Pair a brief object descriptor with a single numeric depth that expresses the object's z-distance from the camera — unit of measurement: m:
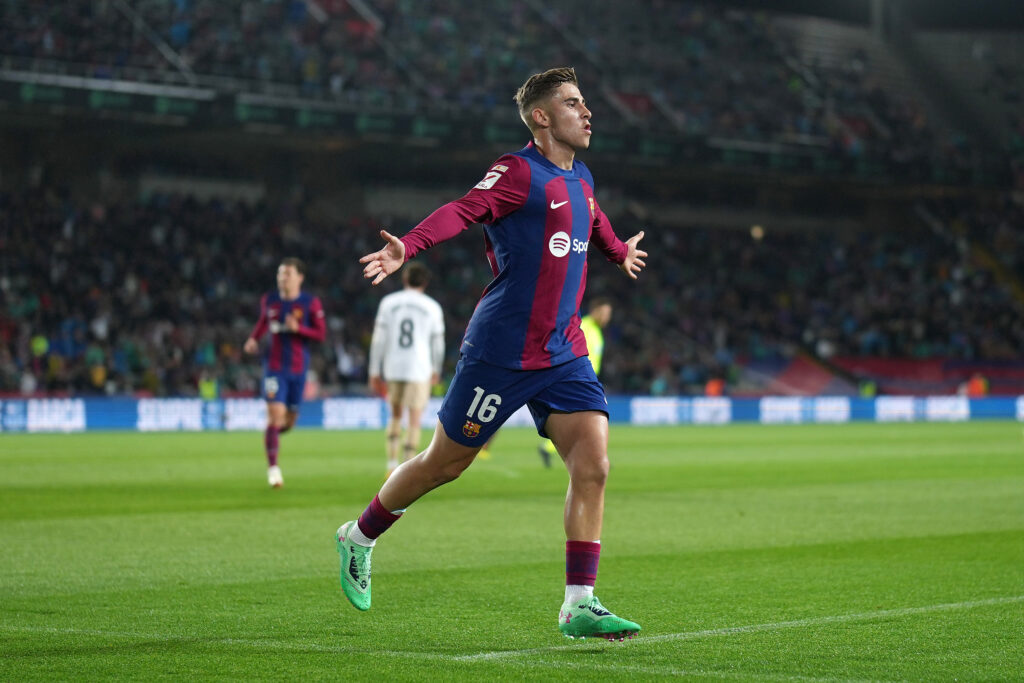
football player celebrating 11.61
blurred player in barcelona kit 28.36
